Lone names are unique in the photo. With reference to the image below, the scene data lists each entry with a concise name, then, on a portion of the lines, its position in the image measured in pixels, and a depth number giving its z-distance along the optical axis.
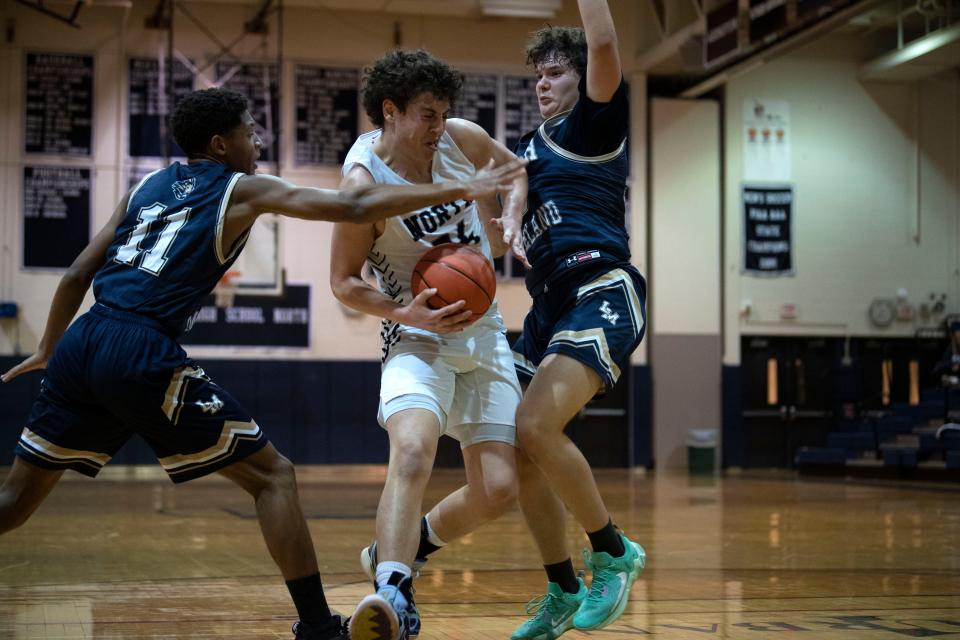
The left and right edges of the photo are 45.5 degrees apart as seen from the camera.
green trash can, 16.38
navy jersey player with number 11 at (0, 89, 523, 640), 3.44
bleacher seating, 13.77
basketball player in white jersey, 3.63
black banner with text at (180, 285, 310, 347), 15.23
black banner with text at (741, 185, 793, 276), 17.03
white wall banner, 17.08
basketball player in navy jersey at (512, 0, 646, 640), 3.84
